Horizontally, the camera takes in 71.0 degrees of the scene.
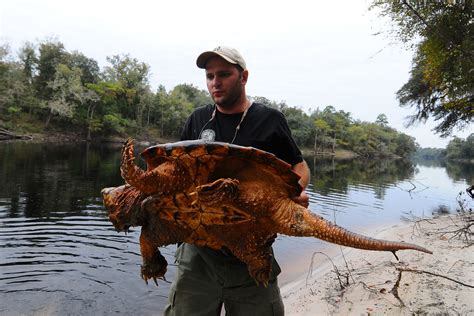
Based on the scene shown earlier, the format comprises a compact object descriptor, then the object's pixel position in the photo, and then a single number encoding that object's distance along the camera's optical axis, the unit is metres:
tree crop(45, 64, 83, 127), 44.41
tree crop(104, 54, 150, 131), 56.75
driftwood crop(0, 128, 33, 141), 38.59
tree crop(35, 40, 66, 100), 47.44
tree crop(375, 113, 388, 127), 119.06
